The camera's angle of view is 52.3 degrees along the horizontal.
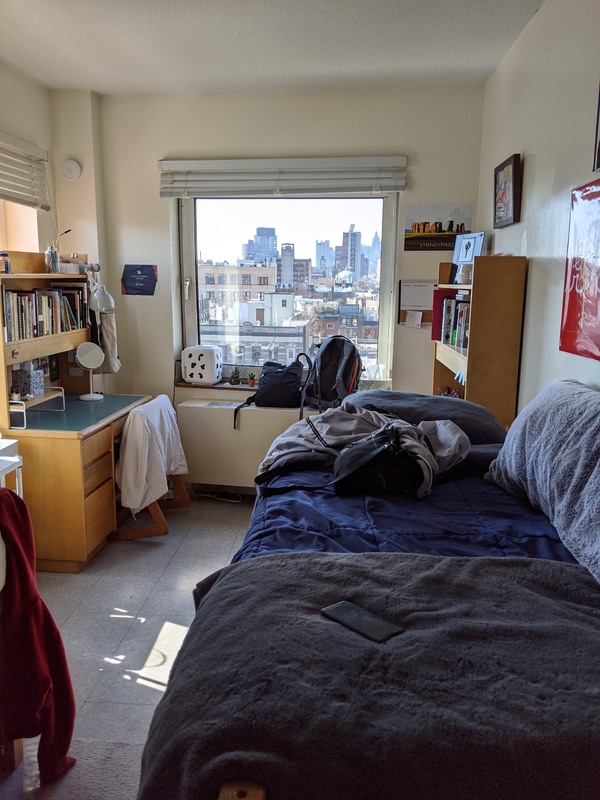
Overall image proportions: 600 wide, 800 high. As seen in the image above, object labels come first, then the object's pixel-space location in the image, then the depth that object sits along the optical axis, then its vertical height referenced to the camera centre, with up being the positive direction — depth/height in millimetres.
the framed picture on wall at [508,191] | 2695 +453
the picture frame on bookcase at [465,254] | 3033 +185
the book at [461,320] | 2920 -146
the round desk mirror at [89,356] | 3402 -393
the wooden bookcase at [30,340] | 2832 -281
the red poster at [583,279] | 1851 +41
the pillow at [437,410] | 2281 -463
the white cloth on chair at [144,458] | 3184 -902
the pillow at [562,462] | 1373 -437
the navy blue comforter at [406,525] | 1430 -595
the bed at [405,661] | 794 -583
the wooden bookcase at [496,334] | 2570 -185
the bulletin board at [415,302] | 3682 -77
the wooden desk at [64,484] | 2863 -943
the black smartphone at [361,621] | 1041 -577
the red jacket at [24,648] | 1635 -996
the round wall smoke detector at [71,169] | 3674 +683
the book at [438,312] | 3469 -125
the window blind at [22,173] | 3188 +601
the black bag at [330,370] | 3615 -483
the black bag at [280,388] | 3748 -611
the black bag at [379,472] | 1801 -538
